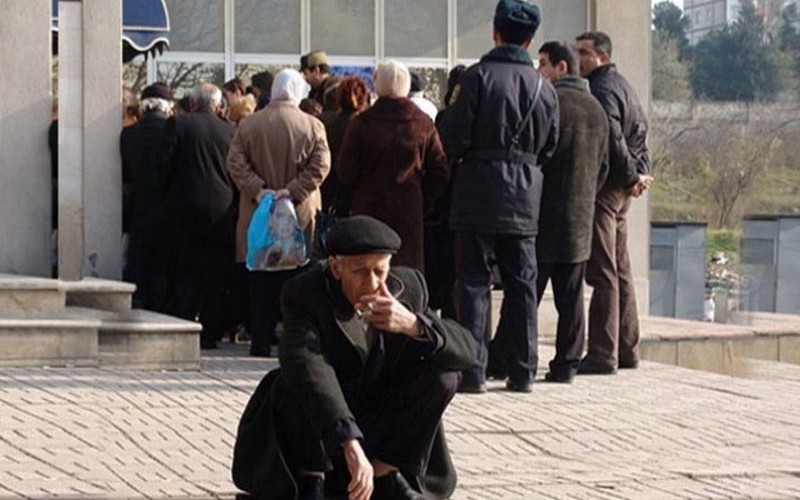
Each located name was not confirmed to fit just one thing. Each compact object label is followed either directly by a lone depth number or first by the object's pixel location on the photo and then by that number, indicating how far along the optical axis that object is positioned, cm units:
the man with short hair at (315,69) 1500
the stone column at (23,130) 1384
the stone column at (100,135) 1407
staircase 1257
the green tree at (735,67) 6369
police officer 1212
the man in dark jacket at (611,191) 1349
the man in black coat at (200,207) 1421
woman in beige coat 1348
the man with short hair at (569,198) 1287
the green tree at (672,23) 6781
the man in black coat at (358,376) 791
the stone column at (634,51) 1722
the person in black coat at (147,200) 1416
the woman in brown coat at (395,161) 1267
